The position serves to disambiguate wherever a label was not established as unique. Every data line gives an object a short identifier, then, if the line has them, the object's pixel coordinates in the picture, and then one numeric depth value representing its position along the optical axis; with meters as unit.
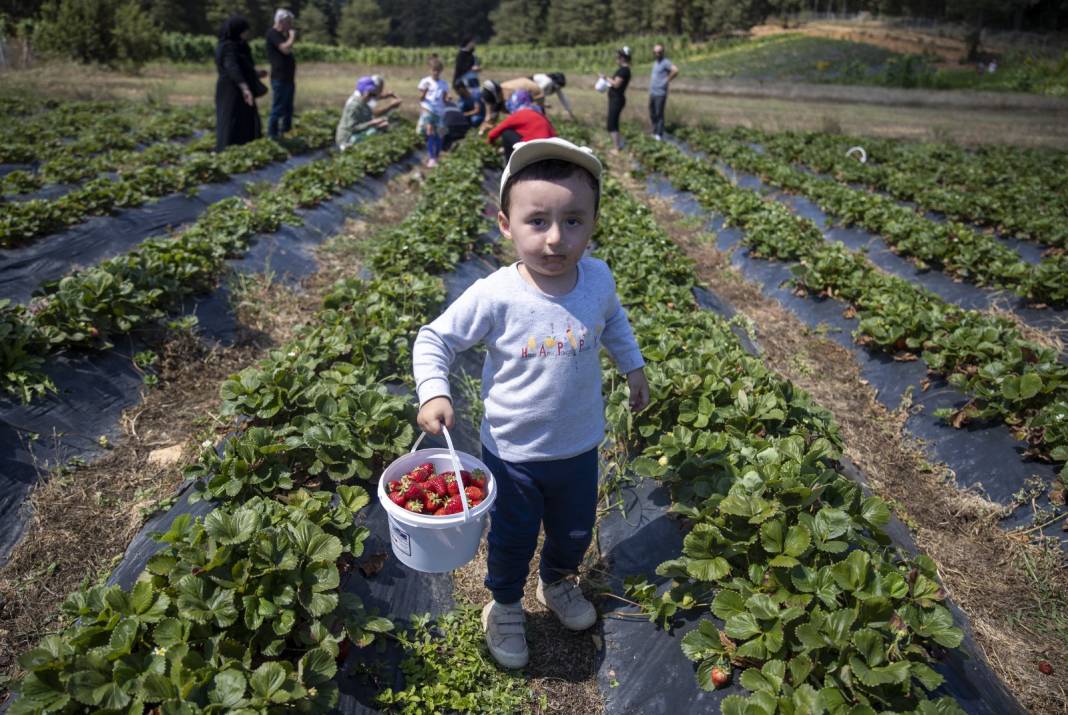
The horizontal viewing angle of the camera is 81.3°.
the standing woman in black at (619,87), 14.56
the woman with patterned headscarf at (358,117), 12.41
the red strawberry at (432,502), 2.32
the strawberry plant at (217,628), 1.81
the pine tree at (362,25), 68.94
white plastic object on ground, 13.29
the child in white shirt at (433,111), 11.91
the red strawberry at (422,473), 2.46
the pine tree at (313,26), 66.88
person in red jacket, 8.08
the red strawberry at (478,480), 2.38
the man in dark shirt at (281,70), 11.45
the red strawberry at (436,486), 2.37
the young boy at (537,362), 2.21
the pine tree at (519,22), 71.94
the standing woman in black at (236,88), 10.50
